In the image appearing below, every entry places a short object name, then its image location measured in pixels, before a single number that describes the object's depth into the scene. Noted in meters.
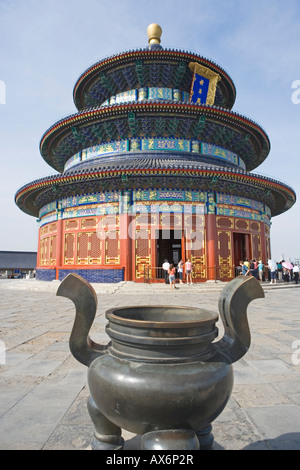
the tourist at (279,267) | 17.55
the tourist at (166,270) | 12.60
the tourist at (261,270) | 14.20
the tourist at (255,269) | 12.98
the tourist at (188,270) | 12.54
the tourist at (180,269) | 13.04
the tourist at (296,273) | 16.48
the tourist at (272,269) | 14.40
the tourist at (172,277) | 11.80
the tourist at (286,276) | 16.29
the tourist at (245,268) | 11.82
